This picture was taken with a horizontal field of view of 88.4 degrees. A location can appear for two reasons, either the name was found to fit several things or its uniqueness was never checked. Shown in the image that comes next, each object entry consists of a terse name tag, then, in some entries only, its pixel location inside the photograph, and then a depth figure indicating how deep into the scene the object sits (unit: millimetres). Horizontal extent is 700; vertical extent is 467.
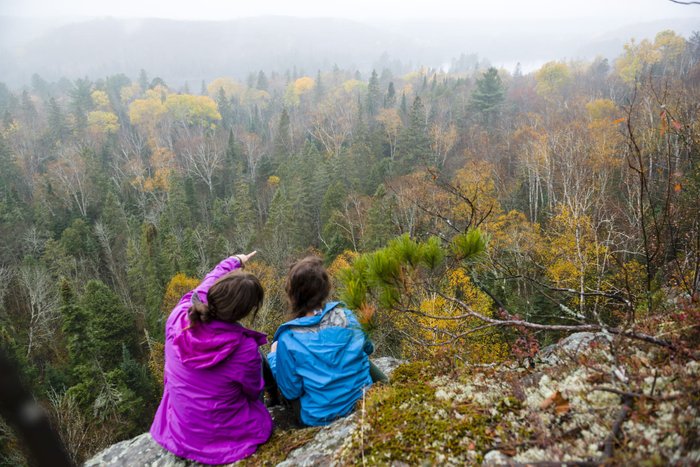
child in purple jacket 2332
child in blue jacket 2527
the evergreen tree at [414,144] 36562
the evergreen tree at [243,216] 31397
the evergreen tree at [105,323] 21234
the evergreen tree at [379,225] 23016
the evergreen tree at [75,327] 19531
